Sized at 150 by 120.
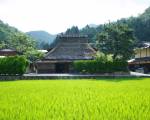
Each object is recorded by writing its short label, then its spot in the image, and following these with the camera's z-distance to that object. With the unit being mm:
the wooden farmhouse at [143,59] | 48469
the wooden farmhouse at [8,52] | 66188
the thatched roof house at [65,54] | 48022
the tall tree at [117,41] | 42094
